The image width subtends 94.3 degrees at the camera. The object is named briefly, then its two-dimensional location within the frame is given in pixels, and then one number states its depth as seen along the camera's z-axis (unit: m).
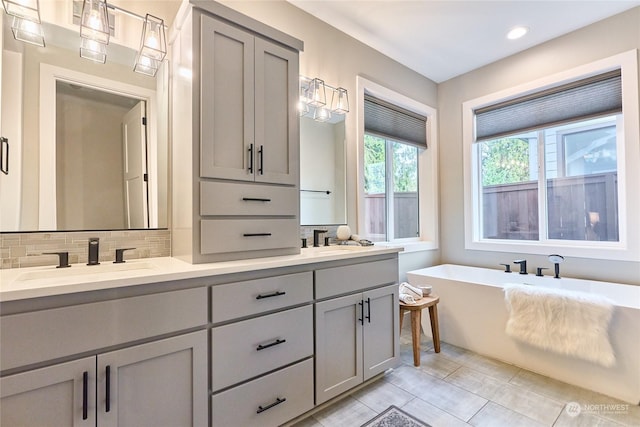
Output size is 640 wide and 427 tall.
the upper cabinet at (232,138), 1.44
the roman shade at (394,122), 2.85
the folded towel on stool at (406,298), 2.29
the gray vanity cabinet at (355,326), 1.67
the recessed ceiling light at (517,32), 2.55
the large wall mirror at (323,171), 2.32
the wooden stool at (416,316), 2.26
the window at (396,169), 2.83
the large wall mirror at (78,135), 1.35
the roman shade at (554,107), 2.48
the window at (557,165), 2.44
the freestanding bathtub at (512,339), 1.81
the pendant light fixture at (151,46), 1.62
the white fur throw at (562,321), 1.86
